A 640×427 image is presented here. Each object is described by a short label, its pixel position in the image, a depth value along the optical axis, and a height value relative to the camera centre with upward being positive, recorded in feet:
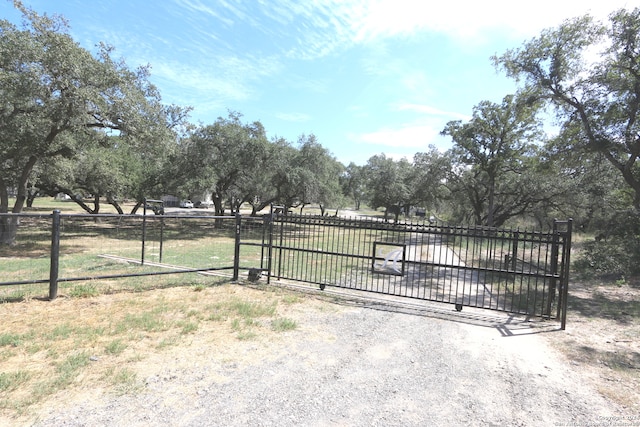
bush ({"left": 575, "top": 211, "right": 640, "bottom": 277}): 35.35 -3.25
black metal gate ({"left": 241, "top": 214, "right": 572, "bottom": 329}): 18.18 -5.39
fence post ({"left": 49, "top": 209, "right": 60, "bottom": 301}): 17.83 -3.59
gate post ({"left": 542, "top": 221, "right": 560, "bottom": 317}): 18.25 -2.42
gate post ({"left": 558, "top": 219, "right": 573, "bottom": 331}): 17.51 -2.44
